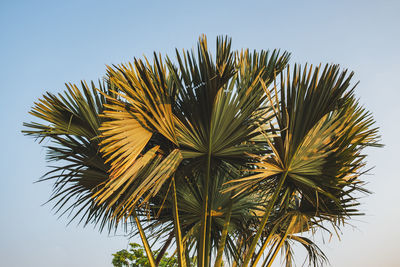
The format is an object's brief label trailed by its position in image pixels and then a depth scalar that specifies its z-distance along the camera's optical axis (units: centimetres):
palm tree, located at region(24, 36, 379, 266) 399
